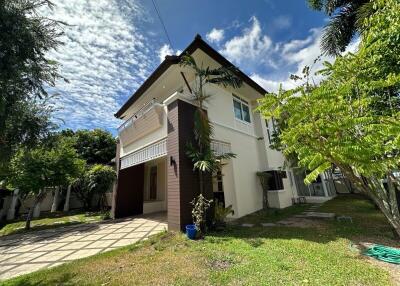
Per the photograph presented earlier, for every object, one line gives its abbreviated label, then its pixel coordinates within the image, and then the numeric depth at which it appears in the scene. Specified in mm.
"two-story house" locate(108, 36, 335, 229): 8164
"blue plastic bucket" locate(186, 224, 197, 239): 6672
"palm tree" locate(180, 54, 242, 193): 7586
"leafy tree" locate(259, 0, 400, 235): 3582
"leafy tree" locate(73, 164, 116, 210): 14055
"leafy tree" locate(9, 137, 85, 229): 10797
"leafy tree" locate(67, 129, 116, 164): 22688
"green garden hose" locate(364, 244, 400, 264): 4236
